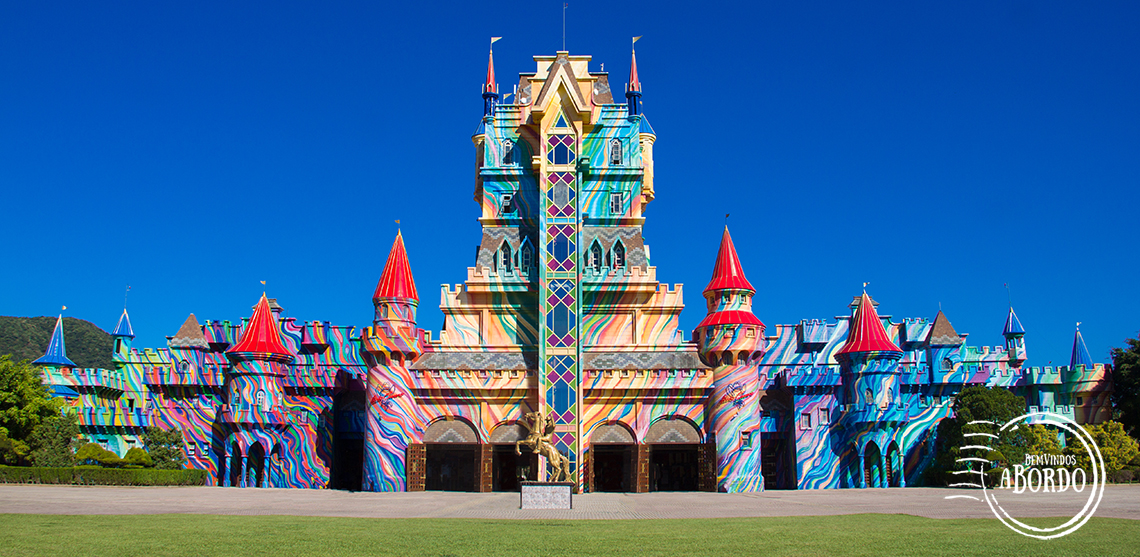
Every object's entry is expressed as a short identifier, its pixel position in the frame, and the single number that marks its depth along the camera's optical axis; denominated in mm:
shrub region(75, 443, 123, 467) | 44344
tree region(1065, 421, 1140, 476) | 43562
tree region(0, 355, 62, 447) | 45156
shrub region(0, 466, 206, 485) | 41375
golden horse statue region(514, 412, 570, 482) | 29516
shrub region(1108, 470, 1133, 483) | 42844
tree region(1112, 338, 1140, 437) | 47750
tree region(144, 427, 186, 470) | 45312
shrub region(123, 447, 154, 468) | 44250
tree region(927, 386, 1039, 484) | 42562
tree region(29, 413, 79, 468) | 44594
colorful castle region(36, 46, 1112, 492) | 42938
